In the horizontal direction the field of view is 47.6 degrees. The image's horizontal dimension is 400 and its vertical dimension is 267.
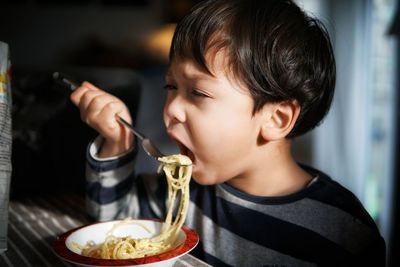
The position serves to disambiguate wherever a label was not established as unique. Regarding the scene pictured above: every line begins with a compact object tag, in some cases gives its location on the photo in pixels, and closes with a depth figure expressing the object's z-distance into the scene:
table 0.79
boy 0.90
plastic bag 0.79
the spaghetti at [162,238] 0.79
